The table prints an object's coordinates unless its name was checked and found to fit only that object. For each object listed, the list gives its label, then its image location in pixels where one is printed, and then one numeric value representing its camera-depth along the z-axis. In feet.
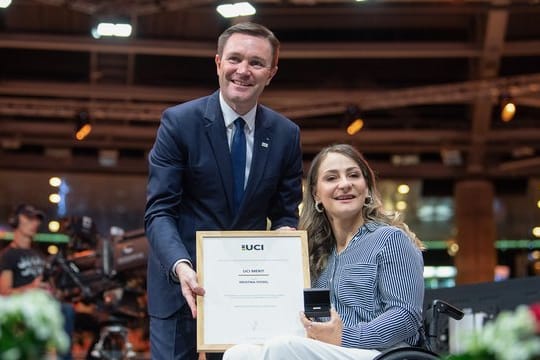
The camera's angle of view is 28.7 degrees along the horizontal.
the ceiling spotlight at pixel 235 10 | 38.17
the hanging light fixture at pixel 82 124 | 49.49
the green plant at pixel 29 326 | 5.03
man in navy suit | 11.16
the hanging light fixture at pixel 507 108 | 46.16
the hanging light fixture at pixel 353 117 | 49.65
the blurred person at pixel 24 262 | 33.19
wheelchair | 9.53
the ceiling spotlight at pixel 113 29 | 38.96
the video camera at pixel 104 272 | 40.32
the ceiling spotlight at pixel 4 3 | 37.62
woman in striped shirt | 9.80
